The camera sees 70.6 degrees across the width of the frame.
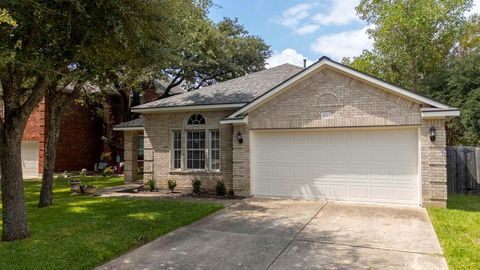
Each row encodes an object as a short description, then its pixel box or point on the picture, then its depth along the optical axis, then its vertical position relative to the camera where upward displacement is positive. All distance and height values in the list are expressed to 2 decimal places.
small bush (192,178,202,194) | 12.63 -1.45
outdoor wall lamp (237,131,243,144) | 11.73 +0.32
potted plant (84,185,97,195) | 13.40 -1.65
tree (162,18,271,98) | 22.58 +6.80
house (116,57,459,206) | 9.59 +0.22
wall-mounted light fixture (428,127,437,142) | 9.30 +0.33
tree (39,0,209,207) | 6.92 +2.24
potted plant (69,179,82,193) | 13.84 -1.55
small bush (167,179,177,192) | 13.25 -1.44
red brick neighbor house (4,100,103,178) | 22.34 +0.37
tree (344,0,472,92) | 21.70 +7.36
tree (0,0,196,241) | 6.24 +2.11
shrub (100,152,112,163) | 24.38 -0.62
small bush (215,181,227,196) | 12.16 -1.51
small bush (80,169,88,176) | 22.50 -1.59
